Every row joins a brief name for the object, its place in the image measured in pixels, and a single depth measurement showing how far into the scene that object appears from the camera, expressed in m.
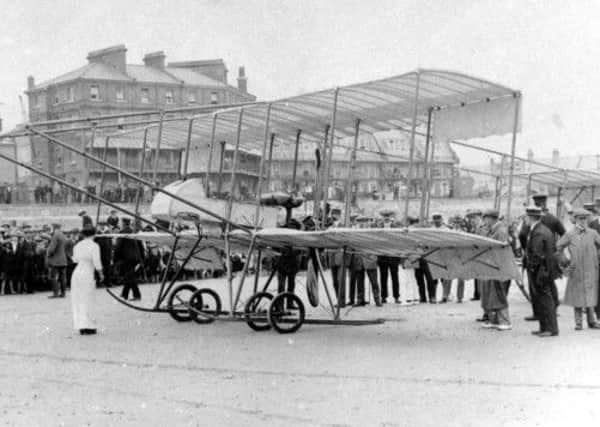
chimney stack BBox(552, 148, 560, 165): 56.08
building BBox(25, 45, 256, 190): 69.44
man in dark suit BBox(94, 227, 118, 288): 21.08
